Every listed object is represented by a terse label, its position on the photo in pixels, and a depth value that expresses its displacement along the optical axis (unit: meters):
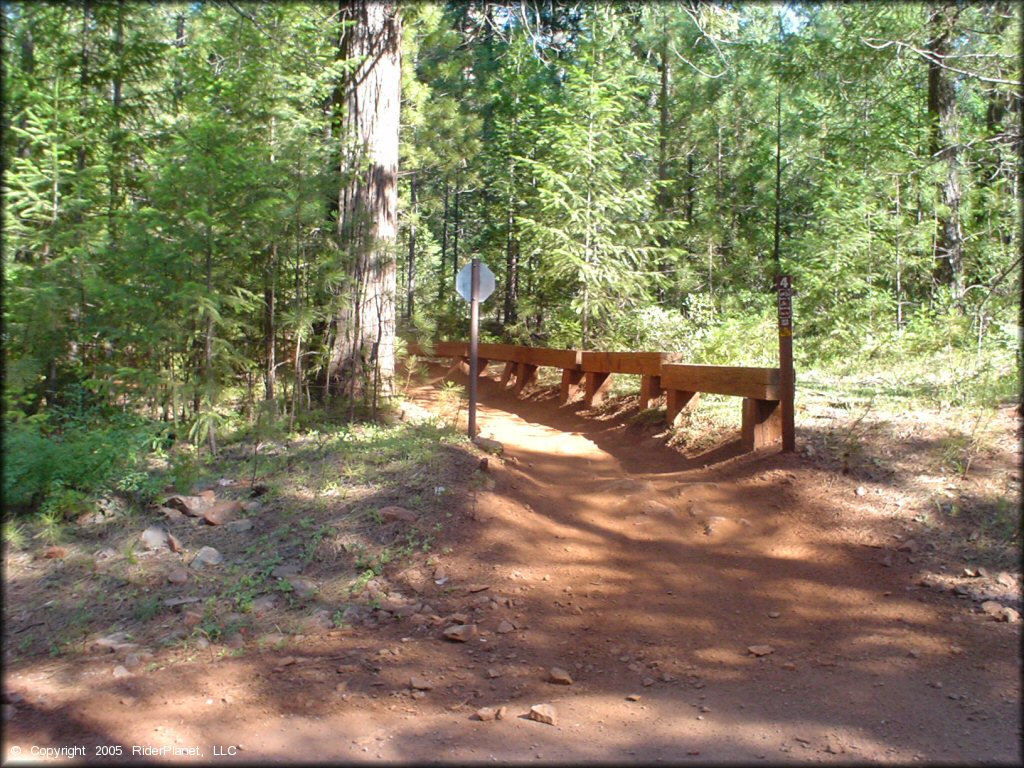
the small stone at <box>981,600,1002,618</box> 5.05
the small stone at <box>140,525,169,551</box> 6.10
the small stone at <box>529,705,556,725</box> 3.84
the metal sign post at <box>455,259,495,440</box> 9.02
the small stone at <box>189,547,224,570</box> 5.88
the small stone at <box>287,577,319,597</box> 5.54
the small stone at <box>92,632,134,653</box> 4.68
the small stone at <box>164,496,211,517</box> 6.68
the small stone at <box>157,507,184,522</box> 6.58
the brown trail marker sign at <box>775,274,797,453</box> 7.73
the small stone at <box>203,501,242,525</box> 6.58
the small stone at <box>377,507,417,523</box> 6.55
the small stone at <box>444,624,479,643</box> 4.96
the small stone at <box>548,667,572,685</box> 4.43
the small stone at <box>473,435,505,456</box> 8.73
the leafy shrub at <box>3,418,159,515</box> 6.26
